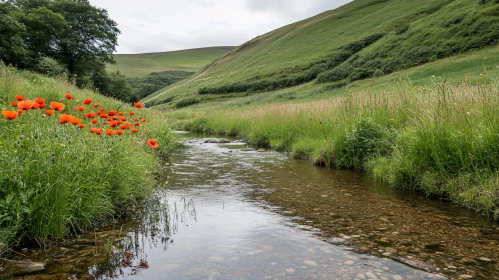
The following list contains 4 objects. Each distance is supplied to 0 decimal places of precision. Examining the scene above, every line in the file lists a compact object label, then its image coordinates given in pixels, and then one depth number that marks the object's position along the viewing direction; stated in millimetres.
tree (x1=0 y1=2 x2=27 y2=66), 24625
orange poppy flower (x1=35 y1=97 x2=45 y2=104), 4222
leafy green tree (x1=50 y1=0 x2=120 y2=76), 39406
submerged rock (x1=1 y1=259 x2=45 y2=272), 3461
